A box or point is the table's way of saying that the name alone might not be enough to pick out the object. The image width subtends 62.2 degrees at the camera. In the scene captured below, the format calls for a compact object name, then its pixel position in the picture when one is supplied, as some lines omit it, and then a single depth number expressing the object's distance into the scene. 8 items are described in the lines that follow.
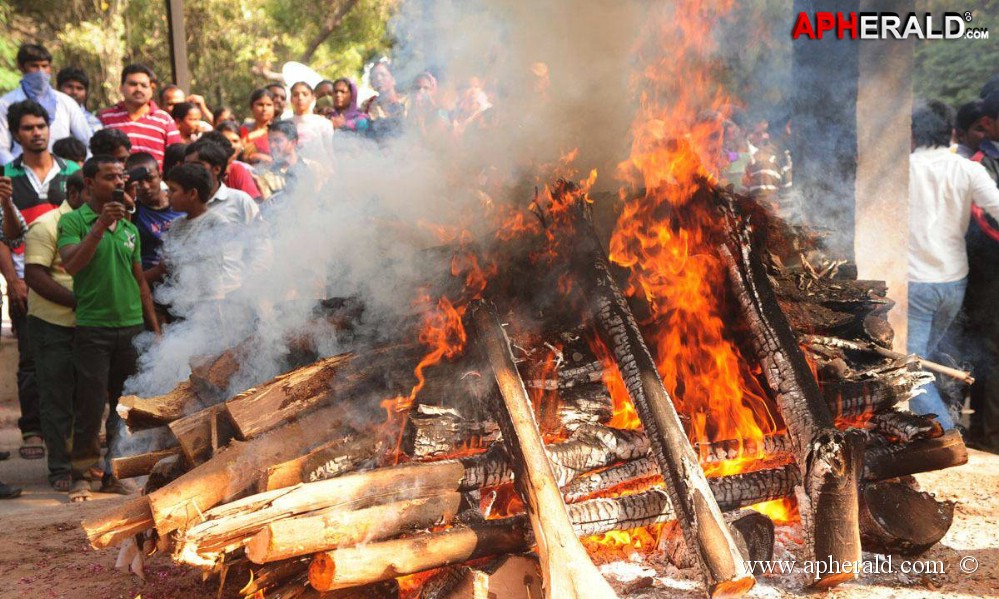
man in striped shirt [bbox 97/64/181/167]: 8.43
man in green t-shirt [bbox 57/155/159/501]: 5.90
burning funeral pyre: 3.37
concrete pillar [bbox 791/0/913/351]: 6.09
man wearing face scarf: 8.16
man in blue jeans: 6.55
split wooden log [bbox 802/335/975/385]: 4.56
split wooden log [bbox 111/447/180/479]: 4.13
